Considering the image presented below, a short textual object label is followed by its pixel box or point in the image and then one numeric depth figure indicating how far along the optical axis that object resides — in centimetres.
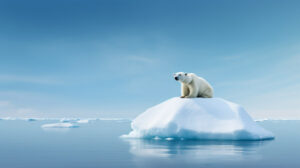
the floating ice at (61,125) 3462
